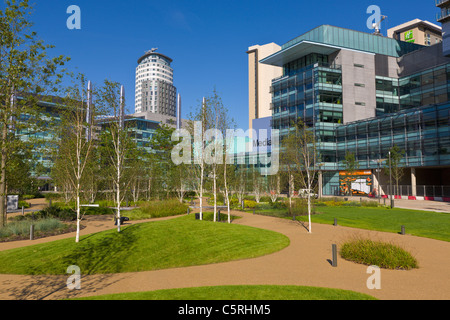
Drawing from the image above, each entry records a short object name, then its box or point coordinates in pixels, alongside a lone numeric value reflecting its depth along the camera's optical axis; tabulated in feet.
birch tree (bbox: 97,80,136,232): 58.44
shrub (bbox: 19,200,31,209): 115.44
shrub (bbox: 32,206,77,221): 80.16
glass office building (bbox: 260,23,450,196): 184.55
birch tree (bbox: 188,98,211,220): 80.64
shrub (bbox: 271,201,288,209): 116.73
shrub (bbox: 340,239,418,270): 36.29
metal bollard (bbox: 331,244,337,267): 36.91
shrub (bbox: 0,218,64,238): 59.29
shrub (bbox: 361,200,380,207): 130.82
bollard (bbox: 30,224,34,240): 56.90
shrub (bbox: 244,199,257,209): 127.79
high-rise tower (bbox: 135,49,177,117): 650.18
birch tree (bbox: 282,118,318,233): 67.05
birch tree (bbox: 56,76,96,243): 50.49
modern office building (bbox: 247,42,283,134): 496.64
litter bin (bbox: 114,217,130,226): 72.65
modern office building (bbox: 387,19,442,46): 342.23
